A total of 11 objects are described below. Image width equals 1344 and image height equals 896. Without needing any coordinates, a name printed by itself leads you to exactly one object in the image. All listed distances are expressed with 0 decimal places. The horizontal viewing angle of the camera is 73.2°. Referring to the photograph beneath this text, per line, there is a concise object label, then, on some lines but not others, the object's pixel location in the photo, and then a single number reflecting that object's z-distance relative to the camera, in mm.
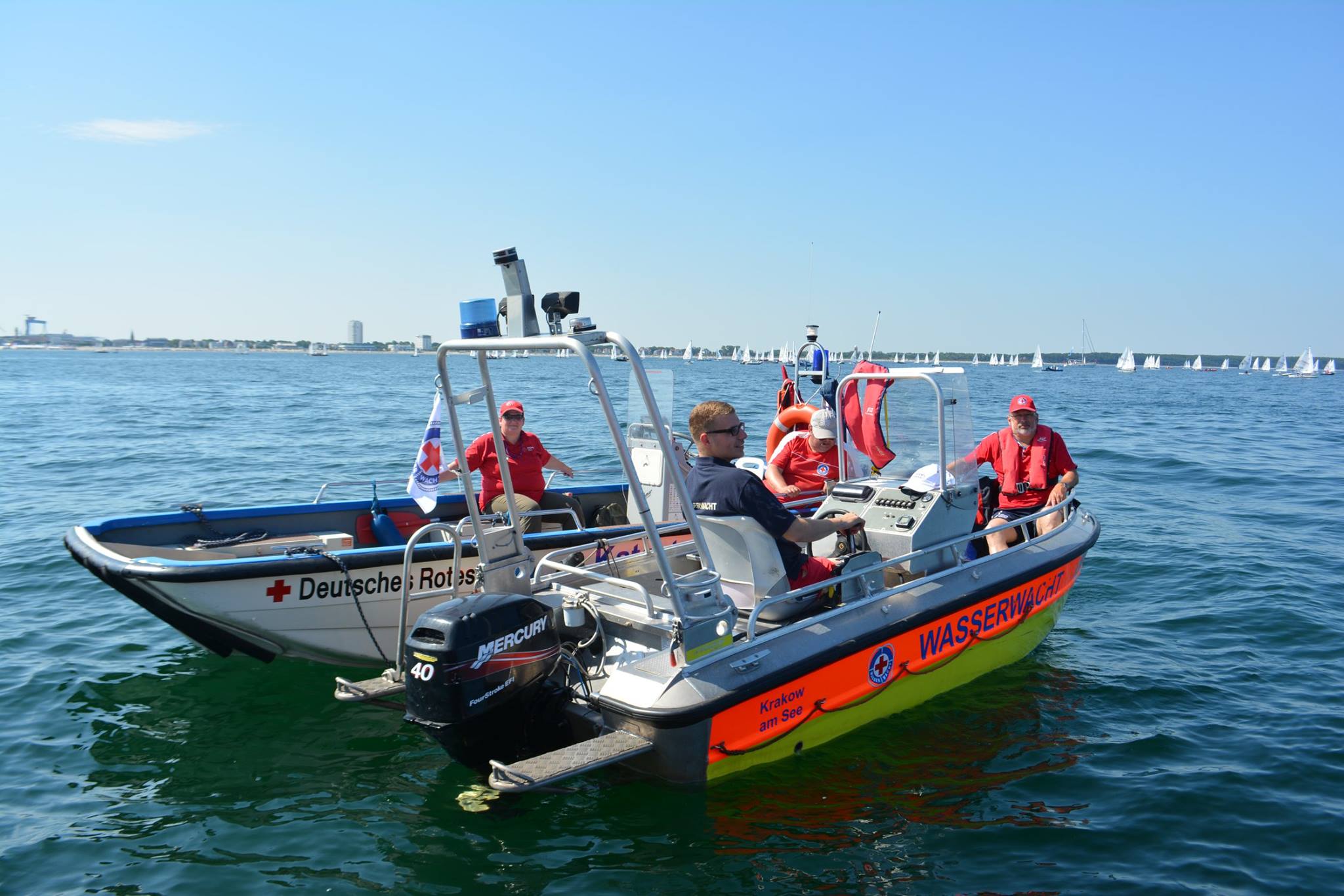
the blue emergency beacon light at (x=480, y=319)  4406
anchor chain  6254
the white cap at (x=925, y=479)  5973
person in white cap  7957
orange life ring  8508
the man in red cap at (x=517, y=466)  7859
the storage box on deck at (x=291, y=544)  7176
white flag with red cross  6676
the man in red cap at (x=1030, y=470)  7332
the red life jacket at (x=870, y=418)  6871
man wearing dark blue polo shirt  4770
